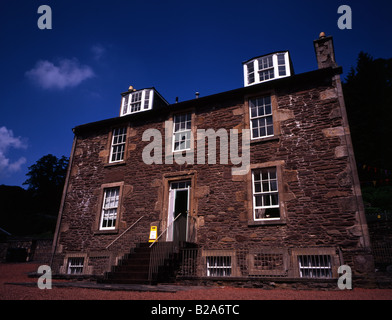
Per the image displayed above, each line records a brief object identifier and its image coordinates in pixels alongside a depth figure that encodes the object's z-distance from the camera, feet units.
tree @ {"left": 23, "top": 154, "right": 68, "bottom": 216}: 126.72
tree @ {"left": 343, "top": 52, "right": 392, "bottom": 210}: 64.00
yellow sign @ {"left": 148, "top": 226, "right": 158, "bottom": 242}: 35.27
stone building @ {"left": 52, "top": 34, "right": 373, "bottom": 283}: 28.91
